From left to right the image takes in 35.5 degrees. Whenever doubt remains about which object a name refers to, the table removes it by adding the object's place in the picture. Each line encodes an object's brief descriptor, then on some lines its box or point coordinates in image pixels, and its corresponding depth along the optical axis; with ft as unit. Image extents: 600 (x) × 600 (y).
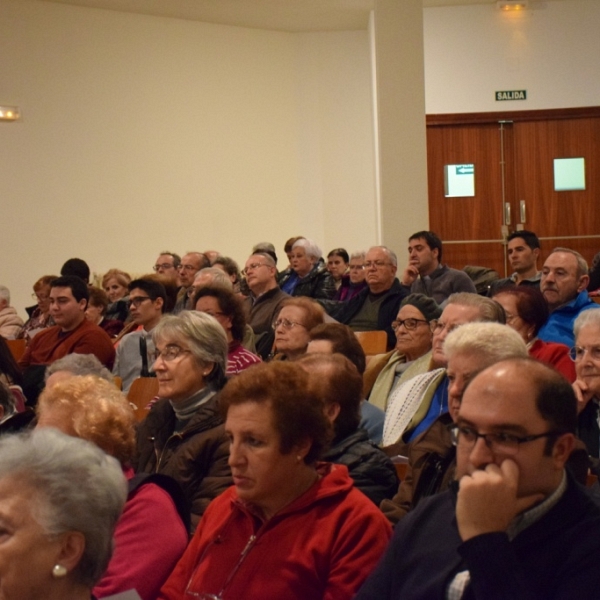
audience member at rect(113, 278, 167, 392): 17.26
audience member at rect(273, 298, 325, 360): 14.70
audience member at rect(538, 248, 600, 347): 16.47
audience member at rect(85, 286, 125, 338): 23.41
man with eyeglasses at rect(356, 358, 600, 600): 5.33
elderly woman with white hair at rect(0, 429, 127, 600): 5.52
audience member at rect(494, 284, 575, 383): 12.91
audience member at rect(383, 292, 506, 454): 11.75
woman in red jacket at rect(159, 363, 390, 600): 6.94
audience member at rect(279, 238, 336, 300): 27.09
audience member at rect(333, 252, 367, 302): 25.91
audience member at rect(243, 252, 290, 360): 20.98
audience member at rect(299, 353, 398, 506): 8.82
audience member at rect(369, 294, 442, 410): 13.93
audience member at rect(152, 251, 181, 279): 28.27
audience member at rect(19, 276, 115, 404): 18.44
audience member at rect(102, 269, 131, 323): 28.81
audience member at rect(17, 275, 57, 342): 24.99
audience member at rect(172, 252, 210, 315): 26.66
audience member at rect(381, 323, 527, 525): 8.22
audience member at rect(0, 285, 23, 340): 25.21
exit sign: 34.76
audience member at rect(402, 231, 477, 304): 22.03
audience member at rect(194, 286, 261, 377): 15.01
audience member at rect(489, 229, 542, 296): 21.63
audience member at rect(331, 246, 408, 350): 21.11
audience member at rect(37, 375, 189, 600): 7.54
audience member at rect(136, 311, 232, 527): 9.39
